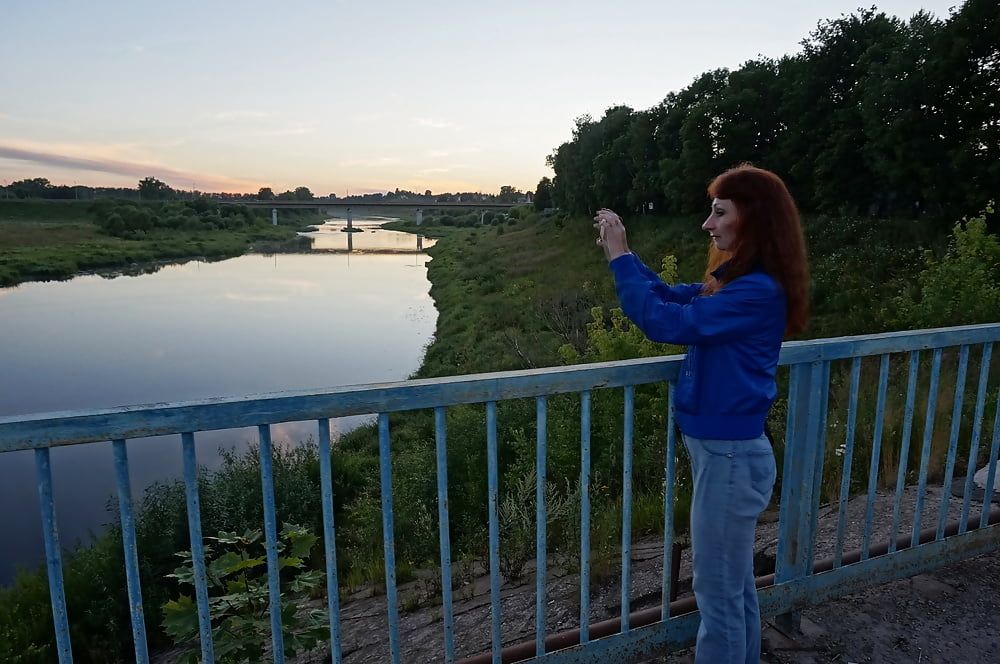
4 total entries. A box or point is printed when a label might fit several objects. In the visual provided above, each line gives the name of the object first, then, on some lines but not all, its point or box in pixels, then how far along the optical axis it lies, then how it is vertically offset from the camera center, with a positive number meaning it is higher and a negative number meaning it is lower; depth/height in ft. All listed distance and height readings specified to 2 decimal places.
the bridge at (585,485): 5.59 -3.00
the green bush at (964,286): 24.27 -2.58
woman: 6.40 -1.29
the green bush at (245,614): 7.34 -4.74
